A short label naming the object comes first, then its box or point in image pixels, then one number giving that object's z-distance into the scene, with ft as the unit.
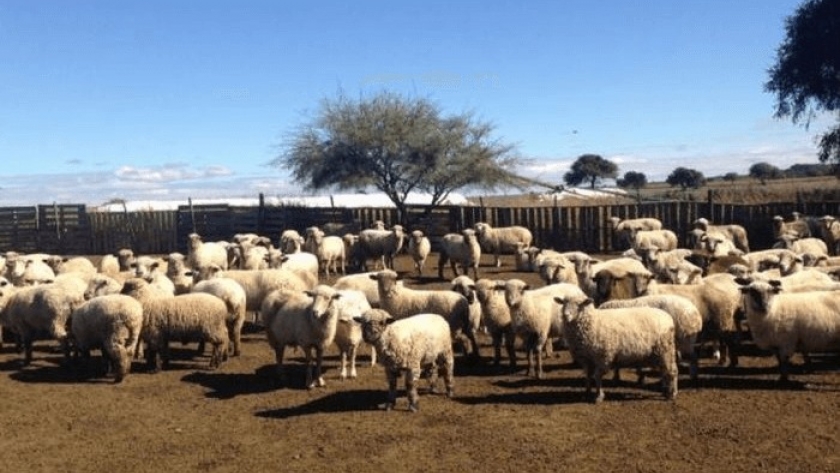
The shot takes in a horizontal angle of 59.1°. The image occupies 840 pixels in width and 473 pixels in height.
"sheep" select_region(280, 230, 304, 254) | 77.97
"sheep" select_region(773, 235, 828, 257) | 63.00
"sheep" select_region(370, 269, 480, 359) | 38.93
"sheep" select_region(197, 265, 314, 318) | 48.67
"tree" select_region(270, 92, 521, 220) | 115.65
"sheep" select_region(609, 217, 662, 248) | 87.45
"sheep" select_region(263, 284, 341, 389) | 35.29
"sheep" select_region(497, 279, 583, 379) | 36.37
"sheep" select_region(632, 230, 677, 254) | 78.02
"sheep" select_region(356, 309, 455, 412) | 30.81
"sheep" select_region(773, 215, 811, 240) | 78.33
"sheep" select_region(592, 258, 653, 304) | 41.04
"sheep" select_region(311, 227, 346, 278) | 80.18
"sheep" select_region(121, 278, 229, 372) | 38.91
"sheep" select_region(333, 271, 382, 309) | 46.52
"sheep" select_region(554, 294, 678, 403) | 31.07
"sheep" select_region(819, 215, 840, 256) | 76.79
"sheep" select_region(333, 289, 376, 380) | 36.68
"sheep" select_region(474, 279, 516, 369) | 37.99
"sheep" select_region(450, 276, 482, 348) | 39.09
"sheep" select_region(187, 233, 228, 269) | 69.36
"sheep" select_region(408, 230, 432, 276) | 76.64
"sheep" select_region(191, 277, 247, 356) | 42.91
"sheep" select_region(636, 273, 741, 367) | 36.96
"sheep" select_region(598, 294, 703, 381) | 33.73
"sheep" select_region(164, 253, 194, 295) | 54.44
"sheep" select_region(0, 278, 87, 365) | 41.14
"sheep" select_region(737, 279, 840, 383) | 33.19
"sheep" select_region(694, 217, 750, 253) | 79.31
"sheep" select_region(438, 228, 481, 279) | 73.41
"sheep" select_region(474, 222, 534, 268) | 85.15
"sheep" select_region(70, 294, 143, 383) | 37.40
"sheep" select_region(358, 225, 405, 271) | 83.05
